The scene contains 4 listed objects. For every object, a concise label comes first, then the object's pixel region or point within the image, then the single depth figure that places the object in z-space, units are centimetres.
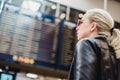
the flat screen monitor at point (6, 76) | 366
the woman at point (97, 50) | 143
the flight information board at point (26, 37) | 384
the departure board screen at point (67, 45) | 412
